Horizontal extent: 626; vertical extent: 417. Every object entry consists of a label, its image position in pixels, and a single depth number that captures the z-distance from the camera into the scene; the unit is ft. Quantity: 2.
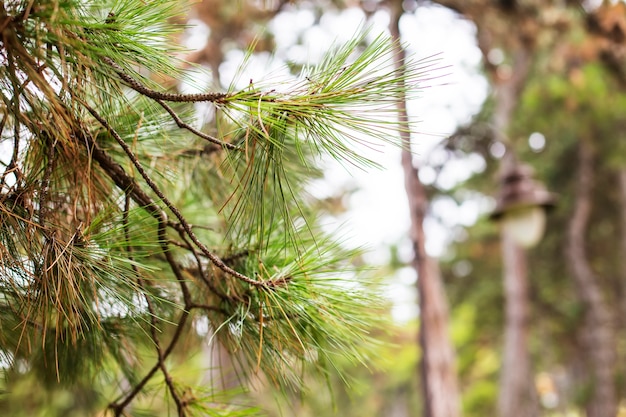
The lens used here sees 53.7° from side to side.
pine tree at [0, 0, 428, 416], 3.28
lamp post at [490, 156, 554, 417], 22.61
